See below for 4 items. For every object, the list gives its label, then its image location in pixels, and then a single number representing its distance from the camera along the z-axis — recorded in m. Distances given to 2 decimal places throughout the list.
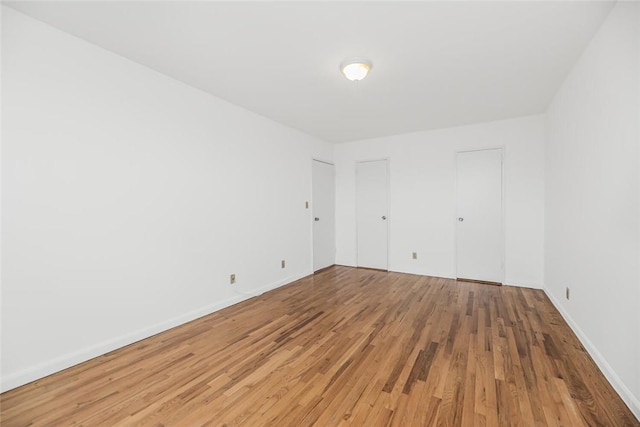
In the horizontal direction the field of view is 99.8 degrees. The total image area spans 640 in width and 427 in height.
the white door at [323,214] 4.86
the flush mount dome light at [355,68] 2.30
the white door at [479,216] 4.05
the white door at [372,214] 4.96
